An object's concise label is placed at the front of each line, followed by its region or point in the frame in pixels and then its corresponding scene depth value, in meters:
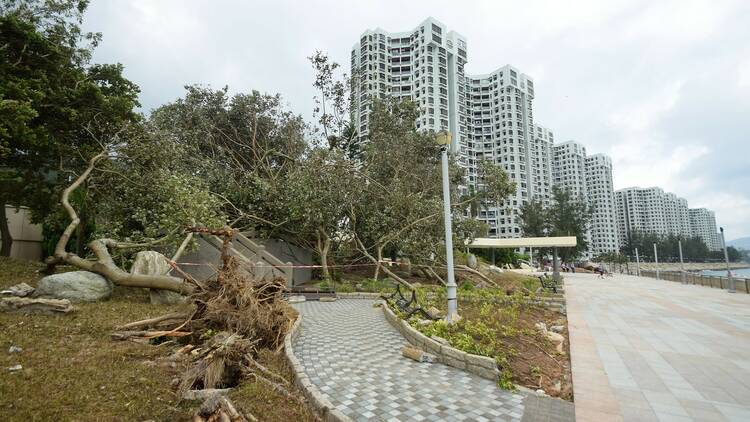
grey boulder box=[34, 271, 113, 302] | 8.03
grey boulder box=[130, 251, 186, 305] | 9.25
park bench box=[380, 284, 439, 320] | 7.71
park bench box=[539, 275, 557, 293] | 14.56
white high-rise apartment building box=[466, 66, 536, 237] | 78.75
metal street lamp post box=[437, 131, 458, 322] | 7.26
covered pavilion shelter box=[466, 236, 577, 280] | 25.66
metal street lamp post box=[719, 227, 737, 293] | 17.28
